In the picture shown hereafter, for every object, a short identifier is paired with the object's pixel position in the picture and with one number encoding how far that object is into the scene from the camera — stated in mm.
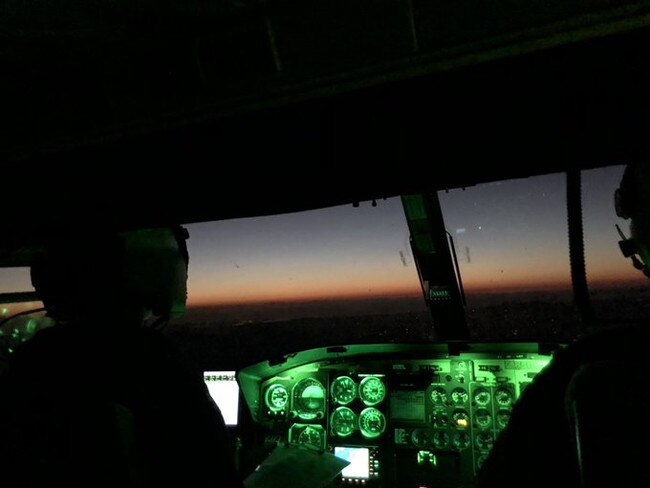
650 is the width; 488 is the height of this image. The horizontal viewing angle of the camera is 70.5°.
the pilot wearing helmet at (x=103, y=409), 841
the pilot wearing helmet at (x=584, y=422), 621
